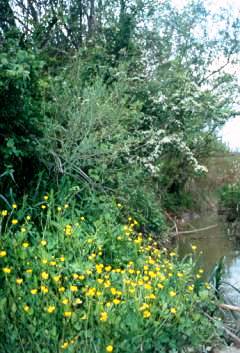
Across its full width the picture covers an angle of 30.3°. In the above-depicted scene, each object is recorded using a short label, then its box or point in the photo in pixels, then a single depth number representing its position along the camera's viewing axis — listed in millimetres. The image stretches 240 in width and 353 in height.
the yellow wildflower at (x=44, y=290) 2532
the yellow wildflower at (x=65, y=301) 2480
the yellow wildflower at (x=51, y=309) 2369
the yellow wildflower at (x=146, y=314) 2502
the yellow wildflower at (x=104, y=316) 2380
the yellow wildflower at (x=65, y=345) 2292
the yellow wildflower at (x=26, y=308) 2450
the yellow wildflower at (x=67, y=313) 2382
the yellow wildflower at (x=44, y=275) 2620
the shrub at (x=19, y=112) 3500
